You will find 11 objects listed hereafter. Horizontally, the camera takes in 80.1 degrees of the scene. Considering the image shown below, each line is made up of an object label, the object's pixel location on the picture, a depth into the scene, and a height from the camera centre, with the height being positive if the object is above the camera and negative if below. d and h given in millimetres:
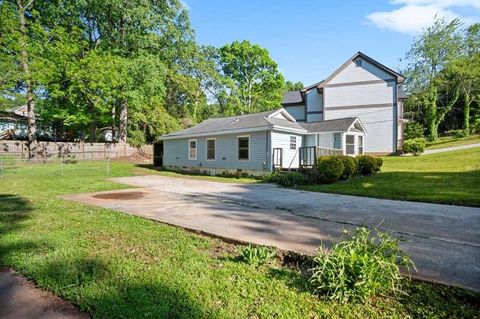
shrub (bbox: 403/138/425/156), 21062 +533
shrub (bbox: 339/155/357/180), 12156 -548
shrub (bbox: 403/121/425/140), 32312 +2609
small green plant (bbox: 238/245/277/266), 3304 -1199
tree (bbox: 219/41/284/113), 39906 +11515
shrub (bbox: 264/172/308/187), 11562 -1029
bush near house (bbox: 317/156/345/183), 11562 -562
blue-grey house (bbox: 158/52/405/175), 14883 +1423
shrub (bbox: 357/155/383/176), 13609 -519
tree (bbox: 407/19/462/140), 30094 +10130
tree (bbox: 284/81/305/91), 58819 +14519
